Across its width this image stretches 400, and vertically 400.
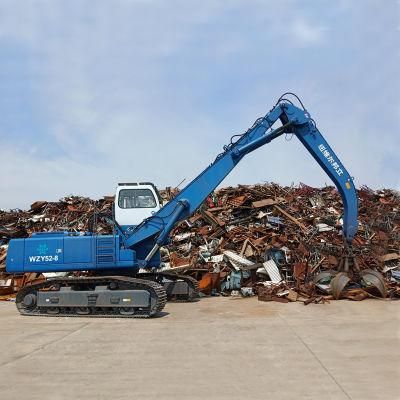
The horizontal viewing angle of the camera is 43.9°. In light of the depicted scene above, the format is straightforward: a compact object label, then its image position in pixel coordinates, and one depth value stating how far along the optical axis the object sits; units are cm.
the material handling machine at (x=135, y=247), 1180
